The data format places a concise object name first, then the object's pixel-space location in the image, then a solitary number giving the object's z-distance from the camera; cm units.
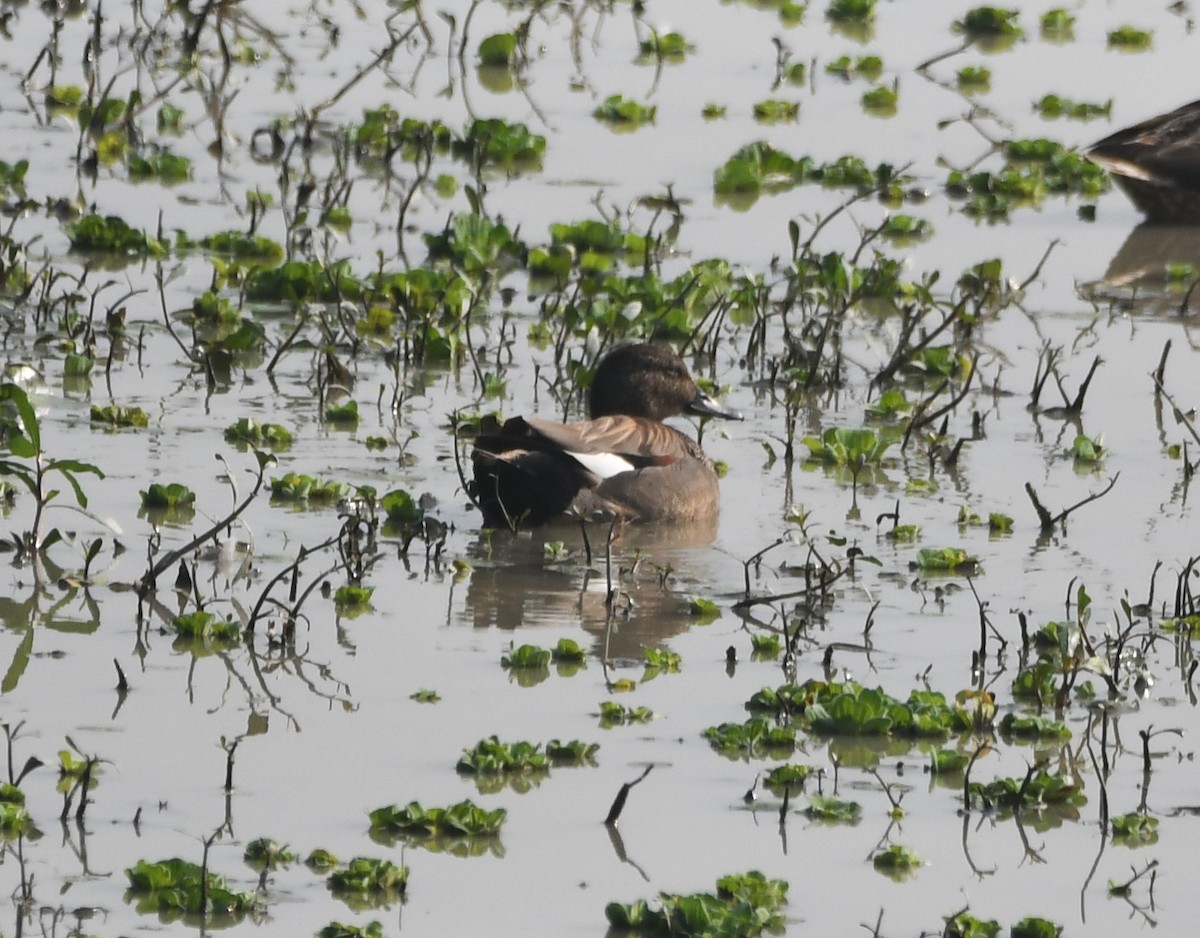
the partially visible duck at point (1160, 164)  2886
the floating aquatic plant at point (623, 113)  3156
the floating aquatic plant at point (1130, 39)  3912
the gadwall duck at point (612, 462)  1780
